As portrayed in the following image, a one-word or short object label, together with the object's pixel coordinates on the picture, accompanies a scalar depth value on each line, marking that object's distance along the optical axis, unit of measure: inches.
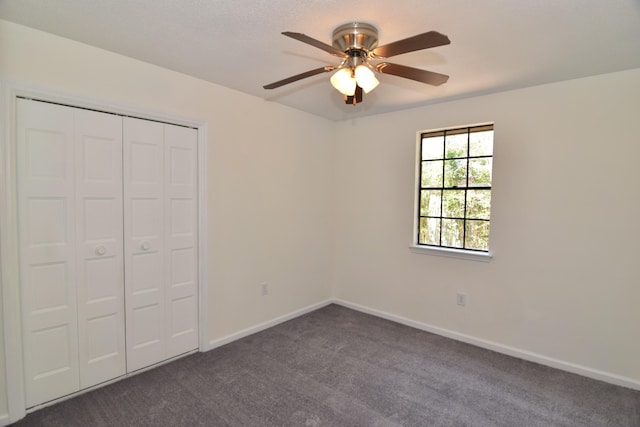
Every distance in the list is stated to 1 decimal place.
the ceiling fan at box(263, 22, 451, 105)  67.2
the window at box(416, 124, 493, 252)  125.6
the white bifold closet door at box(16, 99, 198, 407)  82.3
